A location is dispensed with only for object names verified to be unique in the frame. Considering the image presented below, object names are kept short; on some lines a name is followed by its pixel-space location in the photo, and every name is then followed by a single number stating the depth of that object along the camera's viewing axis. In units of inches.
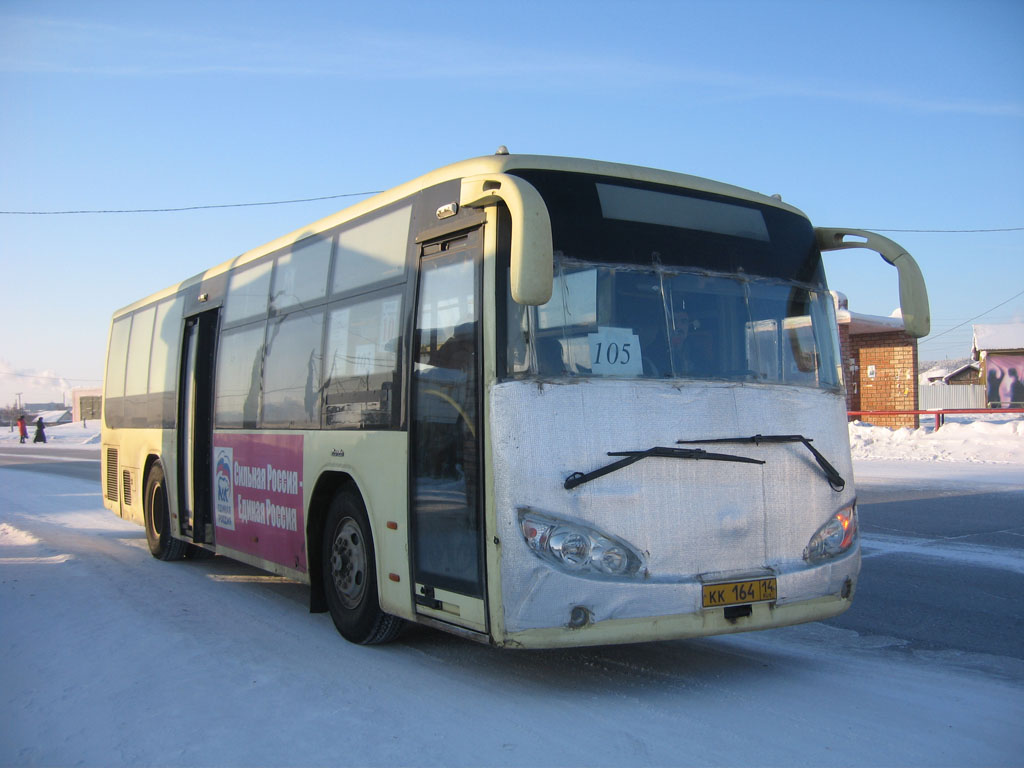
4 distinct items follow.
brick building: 1140.5
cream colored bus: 196.5
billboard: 1749.5
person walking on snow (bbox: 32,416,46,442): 2239.2
